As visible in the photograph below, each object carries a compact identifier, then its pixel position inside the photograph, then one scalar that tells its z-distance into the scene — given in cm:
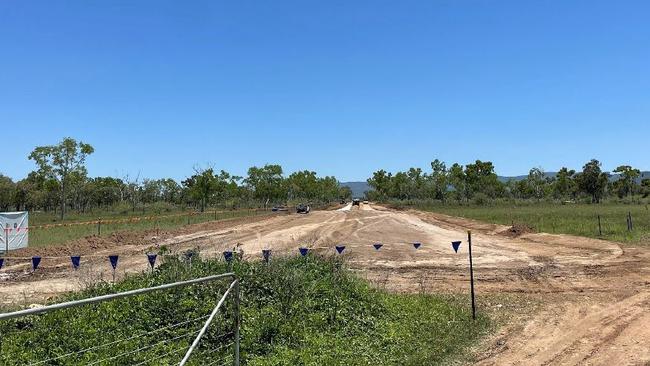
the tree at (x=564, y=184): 10638
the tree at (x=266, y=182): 8794
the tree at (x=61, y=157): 5353
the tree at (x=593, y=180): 9150
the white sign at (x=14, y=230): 2334
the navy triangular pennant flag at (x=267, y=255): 1074
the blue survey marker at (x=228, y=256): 1062
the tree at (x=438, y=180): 11179
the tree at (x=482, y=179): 10275
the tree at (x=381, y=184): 14025
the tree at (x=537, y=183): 11356
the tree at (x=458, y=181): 10456
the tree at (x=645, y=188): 9844
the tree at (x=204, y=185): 6462
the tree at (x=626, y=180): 10002
